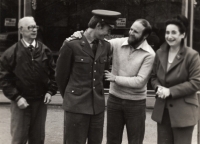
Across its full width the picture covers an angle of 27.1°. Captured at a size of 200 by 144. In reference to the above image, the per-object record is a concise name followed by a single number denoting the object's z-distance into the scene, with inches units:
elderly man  183.8
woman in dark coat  168.2
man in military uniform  169.9
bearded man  184.9
